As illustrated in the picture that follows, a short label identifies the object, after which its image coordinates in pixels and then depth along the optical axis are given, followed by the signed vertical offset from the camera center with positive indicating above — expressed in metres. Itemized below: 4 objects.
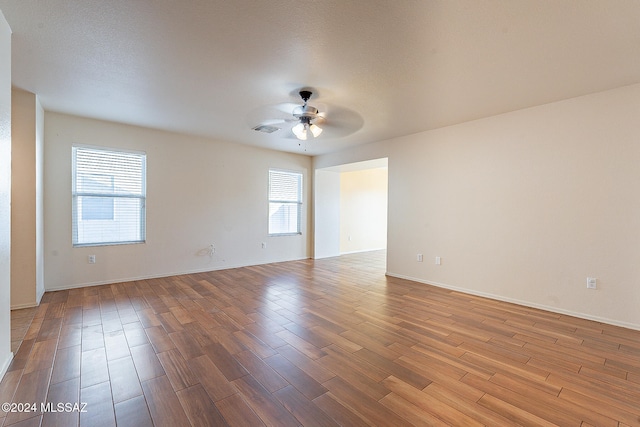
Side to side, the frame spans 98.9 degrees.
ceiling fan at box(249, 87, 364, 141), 3.23 +1.37
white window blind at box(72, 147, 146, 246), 4.22 +0.24
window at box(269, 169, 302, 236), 6.41 +0.25
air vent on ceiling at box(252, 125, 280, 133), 3.54 +1.10
